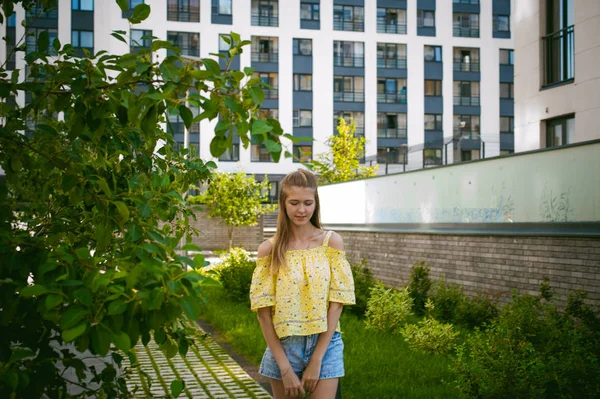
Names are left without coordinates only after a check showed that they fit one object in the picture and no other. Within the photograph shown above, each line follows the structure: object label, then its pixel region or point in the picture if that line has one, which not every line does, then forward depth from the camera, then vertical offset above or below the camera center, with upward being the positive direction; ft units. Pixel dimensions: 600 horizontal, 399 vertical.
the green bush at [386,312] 35.09 -5.17
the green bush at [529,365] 17.94 -4.14
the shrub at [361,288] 40.88 -4.88
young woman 12.30 -1.56
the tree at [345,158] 127.85 +9.03
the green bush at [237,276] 50.24 -5.06
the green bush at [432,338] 29.76 -5.48
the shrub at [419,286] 43.24 -4.81
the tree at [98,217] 7.16 -0.15
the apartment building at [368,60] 180.96 +38.45
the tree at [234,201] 128.98 +1.15
